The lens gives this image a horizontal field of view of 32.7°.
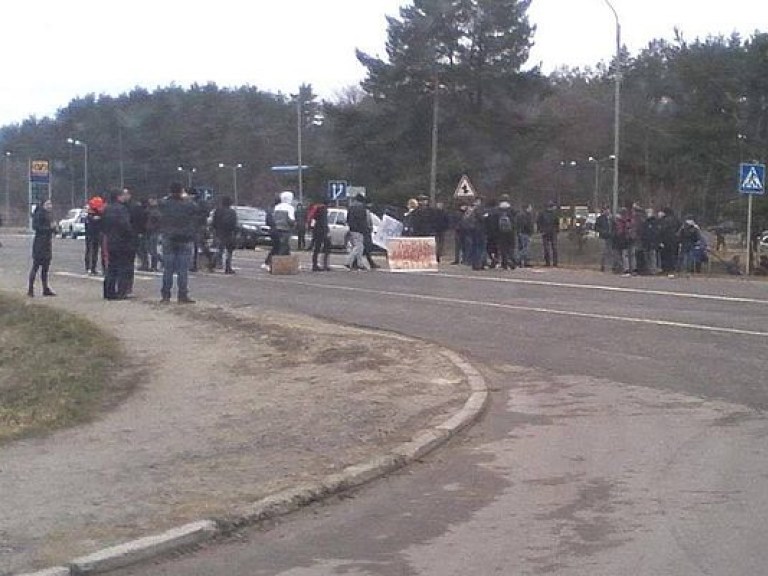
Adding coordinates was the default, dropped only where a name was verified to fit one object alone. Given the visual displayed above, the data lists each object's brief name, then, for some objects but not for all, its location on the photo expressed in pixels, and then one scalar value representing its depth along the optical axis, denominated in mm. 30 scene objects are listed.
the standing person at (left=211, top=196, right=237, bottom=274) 27297
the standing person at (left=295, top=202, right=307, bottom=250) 38872
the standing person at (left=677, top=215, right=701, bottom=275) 30250
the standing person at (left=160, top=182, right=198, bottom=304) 19609
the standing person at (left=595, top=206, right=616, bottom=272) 29516
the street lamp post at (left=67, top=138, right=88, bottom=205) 74562
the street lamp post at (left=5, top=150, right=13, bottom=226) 96688
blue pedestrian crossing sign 29984
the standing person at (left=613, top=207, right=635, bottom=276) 28719
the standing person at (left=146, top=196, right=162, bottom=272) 25703
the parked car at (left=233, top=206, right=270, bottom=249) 45222
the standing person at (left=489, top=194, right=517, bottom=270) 29328
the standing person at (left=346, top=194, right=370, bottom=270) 27941
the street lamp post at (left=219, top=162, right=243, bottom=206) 87188
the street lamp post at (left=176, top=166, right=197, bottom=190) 70925
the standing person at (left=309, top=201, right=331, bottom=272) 28062
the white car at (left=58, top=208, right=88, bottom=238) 62250
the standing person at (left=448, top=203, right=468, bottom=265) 31094
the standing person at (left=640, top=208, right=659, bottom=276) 28688
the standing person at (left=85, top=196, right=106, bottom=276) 24781
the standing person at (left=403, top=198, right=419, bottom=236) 31770
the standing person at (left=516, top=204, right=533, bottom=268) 31172
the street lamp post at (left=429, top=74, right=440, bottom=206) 56075
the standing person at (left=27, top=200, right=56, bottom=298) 21438
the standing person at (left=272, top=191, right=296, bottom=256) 28453
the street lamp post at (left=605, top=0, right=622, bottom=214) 35188
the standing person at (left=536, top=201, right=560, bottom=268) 31281
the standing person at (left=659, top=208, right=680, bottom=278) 29078
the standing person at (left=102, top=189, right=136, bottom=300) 20500
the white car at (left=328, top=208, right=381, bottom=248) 43216
